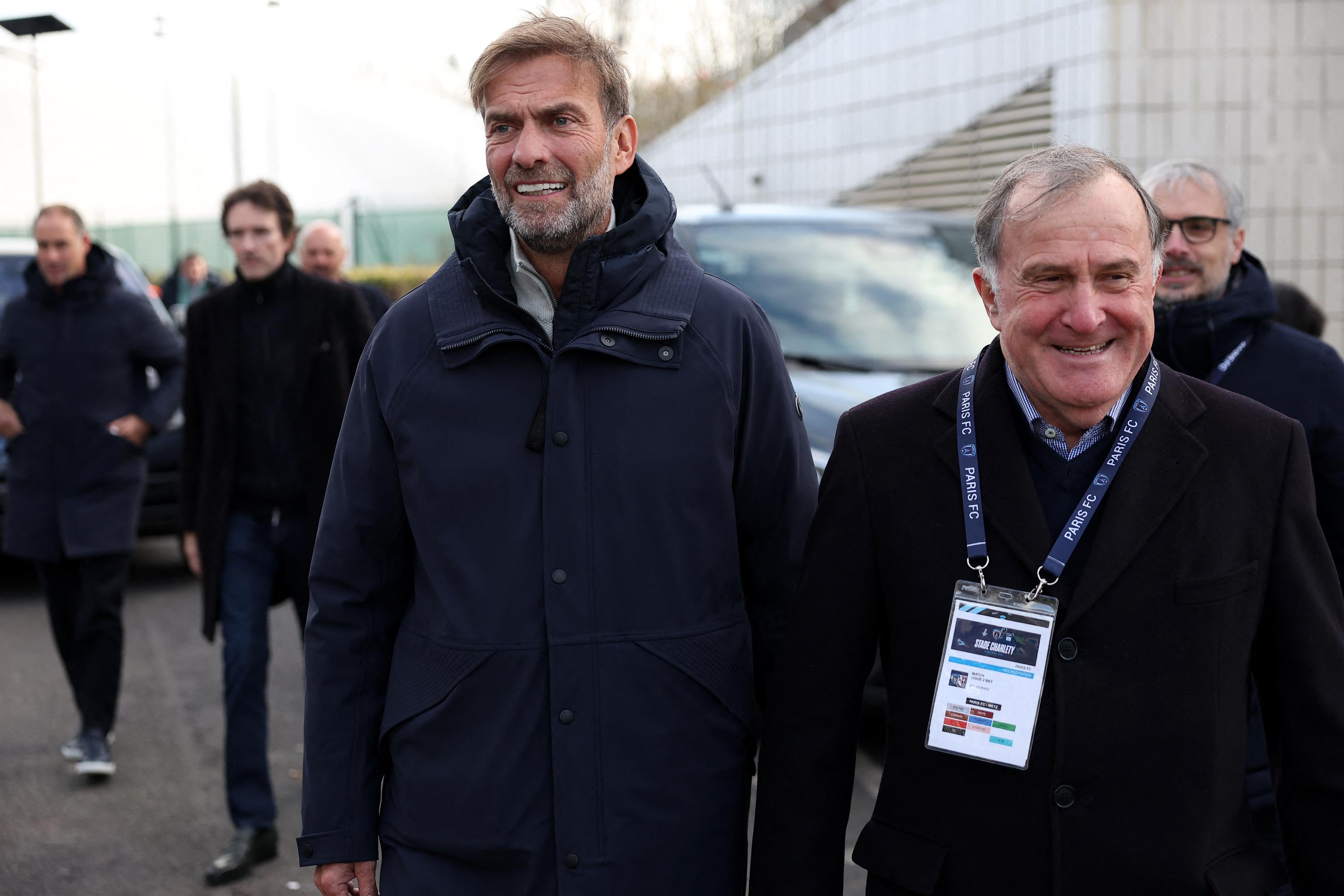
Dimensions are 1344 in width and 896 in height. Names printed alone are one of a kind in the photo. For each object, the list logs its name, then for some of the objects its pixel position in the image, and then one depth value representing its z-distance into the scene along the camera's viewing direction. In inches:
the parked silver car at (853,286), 237.5
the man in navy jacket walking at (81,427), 240.5
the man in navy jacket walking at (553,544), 103.8
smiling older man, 88.7
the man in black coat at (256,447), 197.5
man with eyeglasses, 124.0
